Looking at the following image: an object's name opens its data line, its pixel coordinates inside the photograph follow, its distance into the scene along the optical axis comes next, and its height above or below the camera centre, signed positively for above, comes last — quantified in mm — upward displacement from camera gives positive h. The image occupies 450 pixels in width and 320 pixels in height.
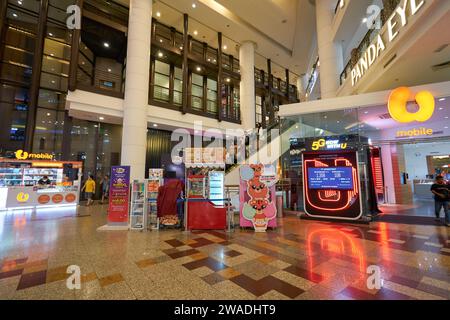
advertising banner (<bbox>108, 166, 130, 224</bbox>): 5742 -368
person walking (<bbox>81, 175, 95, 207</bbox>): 10109 -293
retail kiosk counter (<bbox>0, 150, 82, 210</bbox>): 8562 +7
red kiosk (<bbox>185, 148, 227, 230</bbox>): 5344 -532
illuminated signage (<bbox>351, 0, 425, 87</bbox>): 4791 +4076
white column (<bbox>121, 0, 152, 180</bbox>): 8828 +3980
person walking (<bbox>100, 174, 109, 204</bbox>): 11125 -277
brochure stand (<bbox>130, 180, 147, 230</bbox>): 5631 -704
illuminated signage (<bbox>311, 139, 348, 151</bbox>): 7042 +1250
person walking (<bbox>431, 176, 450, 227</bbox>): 5577 -406
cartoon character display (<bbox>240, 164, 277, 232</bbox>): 5301 -468
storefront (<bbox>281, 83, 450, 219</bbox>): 6227 +1310
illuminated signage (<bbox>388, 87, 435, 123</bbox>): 6098 +2251
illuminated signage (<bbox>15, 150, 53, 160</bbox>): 9031 +1213
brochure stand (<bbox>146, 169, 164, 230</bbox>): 5762 -484
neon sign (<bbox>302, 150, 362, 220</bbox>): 6109 -132
